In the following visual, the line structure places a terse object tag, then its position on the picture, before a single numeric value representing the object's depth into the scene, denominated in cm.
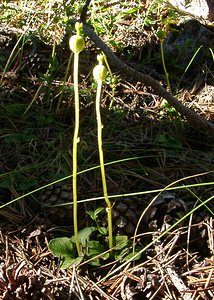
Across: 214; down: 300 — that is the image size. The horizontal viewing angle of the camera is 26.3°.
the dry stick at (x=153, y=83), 41
